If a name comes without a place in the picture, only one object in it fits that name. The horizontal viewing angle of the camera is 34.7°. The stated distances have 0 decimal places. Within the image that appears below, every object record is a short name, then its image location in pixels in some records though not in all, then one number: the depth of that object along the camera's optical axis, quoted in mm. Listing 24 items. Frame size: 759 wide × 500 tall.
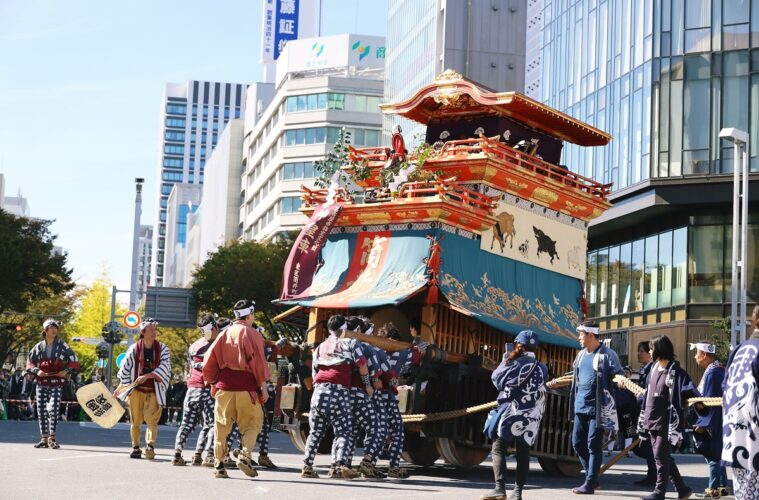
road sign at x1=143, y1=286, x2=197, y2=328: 48666
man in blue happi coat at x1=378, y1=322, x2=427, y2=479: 15719
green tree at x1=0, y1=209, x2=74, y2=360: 46375
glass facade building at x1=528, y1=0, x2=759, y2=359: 40125
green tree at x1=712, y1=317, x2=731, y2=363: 37656
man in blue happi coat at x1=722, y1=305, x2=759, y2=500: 8281
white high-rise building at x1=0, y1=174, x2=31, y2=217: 181250
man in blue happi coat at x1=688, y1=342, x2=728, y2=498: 14336
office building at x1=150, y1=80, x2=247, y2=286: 195000
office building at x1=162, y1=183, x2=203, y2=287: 165750
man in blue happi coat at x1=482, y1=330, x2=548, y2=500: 12820
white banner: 118938
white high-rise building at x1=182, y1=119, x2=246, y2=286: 109062
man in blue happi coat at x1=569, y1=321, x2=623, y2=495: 14523
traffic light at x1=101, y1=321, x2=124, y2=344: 41594
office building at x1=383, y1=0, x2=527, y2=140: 69562
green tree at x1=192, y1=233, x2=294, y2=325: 55625
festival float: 17391
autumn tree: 79750
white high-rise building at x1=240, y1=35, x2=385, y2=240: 86125
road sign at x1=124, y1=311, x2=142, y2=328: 40531
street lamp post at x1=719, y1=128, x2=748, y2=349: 30109
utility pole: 47438
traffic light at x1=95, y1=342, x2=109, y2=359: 49344
